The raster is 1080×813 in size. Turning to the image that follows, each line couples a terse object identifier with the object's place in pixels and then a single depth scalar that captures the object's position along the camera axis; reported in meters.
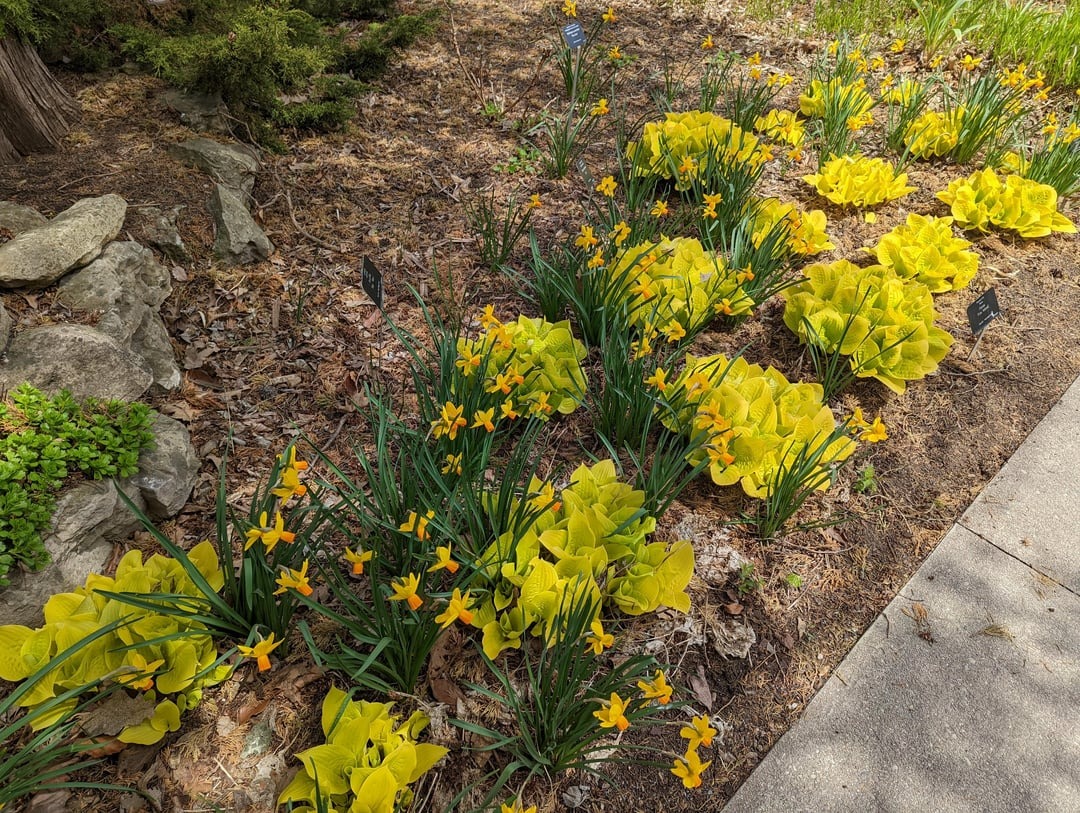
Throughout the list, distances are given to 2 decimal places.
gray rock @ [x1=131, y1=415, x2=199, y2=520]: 2.10
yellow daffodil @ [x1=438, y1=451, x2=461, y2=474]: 1.91
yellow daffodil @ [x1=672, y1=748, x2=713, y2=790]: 1.44
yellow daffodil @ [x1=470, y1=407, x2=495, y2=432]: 1.87
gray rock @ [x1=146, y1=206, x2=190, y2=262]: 2.81
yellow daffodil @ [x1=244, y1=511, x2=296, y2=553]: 1.50
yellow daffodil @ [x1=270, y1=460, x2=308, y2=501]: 1.54
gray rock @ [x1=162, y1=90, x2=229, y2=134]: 3.38
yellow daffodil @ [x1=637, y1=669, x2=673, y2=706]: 1.51
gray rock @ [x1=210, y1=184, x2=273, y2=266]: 2.97
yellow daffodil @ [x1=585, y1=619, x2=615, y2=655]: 1.61
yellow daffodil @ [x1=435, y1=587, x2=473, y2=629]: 1.50
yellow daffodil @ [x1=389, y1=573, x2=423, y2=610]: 1.46
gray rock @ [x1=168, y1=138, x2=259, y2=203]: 3.16
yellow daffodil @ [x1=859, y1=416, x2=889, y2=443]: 2.11
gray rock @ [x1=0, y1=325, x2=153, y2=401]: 2.07
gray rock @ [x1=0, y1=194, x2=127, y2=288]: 2.28
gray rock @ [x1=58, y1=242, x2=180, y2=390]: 2.36
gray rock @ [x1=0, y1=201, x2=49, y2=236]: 2.44
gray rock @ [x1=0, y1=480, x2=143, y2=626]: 1.78
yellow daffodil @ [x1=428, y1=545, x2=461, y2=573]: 1.54
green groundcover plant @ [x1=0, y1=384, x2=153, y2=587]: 1.75
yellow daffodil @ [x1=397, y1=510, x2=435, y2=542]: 1.61
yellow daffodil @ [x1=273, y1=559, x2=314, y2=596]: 1.50
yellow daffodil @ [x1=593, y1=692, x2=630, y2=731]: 1.44
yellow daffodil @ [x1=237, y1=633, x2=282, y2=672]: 1.46
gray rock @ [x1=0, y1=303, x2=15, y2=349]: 2.09
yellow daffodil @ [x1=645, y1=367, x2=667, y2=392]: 2.13
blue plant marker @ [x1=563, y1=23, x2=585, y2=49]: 3.47
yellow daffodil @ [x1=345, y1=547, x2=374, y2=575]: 1.55
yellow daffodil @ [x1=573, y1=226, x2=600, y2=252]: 2.62
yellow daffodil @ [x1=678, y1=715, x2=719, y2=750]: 1.46
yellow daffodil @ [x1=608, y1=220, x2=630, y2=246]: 2.76
